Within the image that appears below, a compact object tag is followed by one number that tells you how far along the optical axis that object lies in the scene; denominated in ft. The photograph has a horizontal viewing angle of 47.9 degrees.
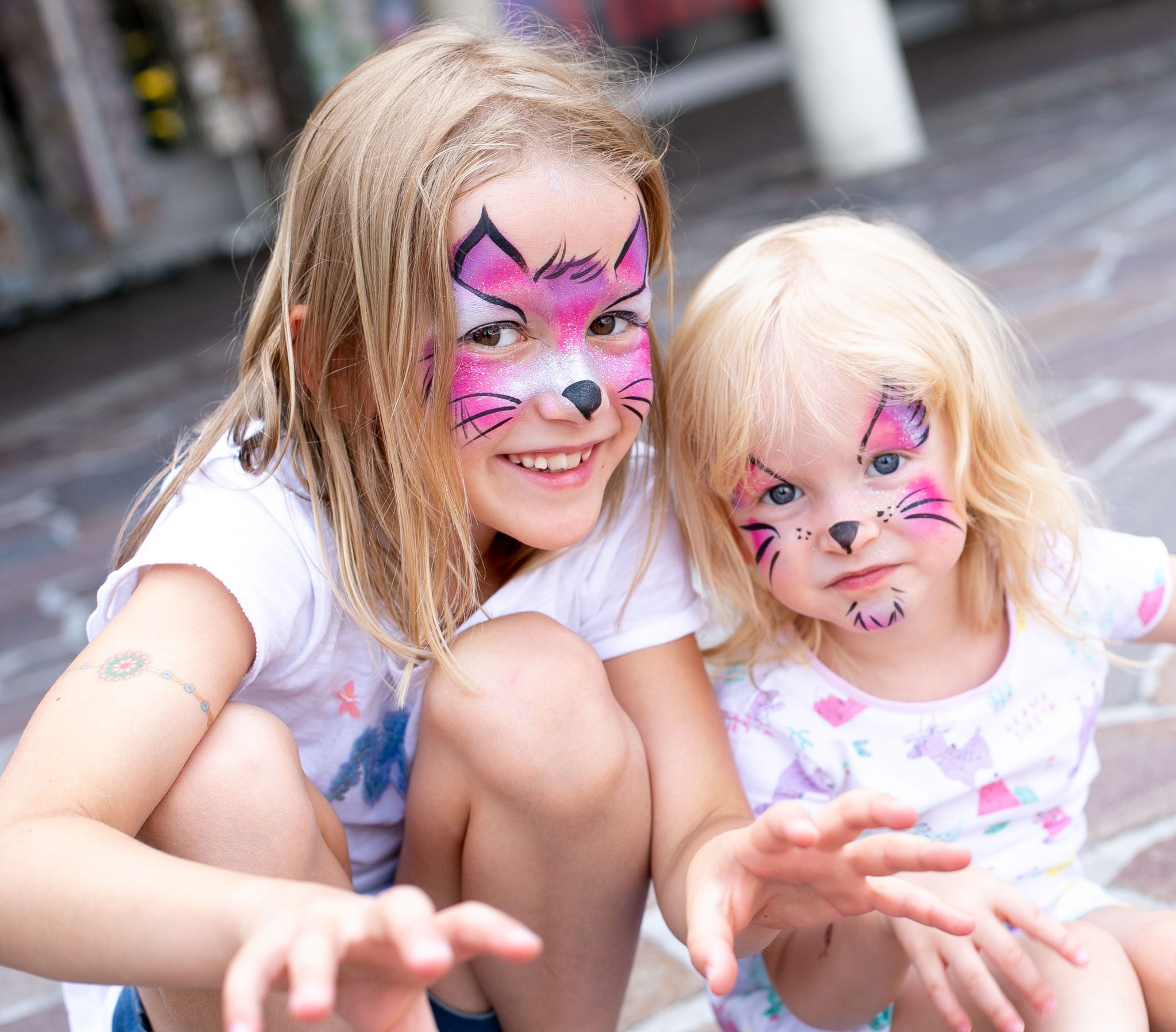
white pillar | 18.95
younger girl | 4.25
